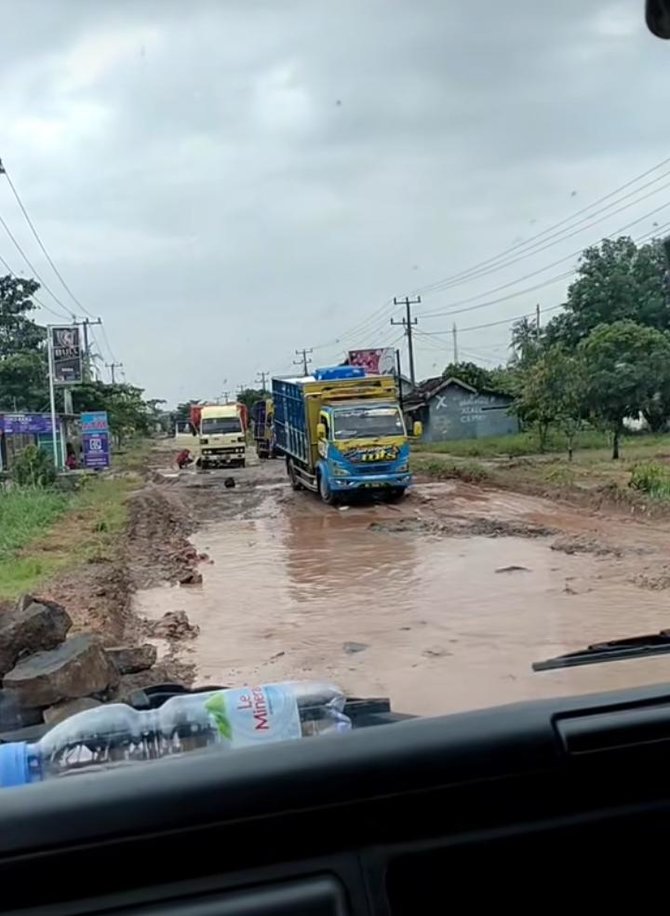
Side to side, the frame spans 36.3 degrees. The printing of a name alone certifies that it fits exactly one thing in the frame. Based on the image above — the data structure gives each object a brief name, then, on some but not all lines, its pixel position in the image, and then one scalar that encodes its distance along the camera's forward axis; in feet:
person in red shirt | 120.78
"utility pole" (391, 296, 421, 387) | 147.29
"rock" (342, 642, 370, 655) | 27.48
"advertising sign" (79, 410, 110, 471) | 98.73
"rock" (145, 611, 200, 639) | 30.61
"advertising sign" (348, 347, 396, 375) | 107.34
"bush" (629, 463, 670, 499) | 56.75
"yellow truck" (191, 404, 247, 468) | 114.73
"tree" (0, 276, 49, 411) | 78.09
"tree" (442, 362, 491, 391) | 143.23
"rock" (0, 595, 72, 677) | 17.70
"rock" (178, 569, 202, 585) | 40.37
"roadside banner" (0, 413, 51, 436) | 85.15
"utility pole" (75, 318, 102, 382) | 87.12
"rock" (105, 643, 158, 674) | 19.36
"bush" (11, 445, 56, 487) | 74.38
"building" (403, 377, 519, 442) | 142.61
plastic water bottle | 5.64
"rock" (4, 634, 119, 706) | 13.35
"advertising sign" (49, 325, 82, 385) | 91.91
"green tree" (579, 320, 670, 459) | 68.18
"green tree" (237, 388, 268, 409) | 141.96
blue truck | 65.00
